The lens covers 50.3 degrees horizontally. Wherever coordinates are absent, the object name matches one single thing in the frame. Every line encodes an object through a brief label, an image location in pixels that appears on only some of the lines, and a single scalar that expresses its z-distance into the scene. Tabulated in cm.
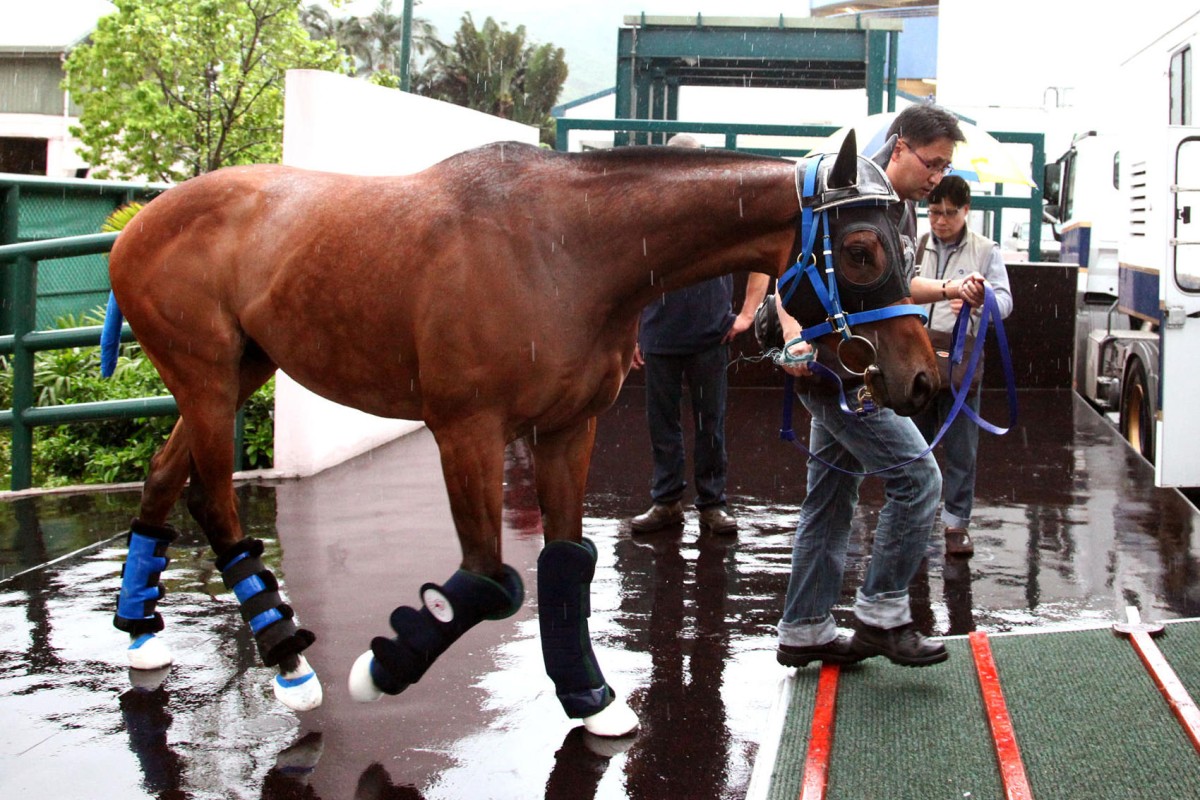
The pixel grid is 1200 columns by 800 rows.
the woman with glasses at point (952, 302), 596
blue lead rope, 396
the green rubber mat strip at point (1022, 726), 354
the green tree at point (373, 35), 8756
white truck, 733
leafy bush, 842
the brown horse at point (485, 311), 365
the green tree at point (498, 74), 7344
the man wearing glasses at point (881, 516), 406
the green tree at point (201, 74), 2062
